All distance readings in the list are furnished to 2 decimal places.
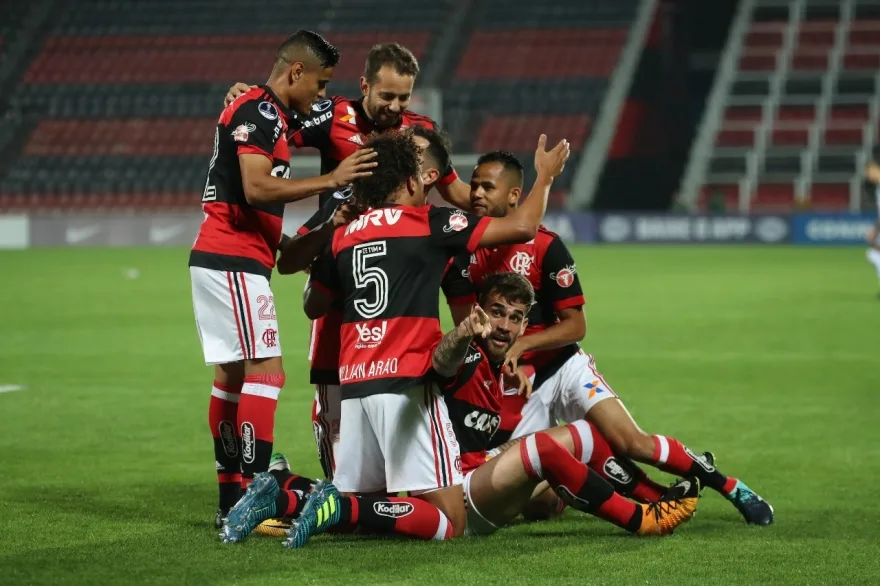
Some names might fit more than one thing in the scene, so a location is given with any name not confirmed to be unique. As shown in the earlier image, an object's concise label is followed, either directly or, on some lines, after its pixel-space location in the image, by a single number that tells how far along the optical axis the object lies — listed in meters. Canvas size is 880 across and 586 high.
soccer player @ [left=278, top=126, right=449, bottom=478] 11.72
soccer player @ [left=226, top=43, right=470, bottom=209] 11.96
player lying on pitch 9.93
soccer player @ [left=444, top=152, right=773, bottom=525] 11.46
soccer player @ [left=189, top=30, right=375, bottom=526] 11.08
